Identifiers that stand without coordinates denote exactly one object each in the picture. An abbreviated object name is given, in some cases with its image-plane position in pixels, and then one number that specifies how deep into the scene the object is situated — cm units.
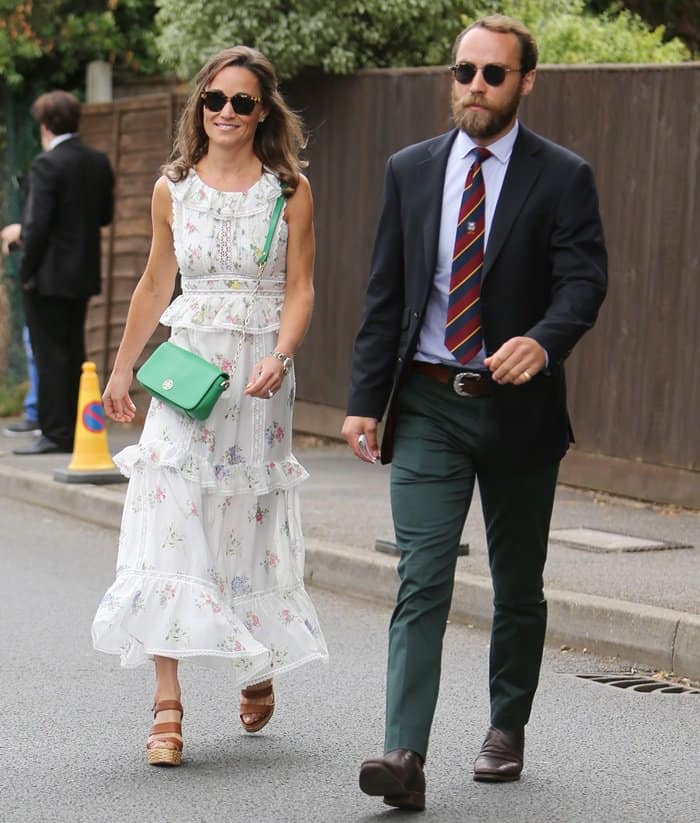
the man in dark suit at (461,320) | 859
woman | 956
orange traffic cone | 1958
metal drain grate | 1166
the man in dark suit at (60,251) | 2153
